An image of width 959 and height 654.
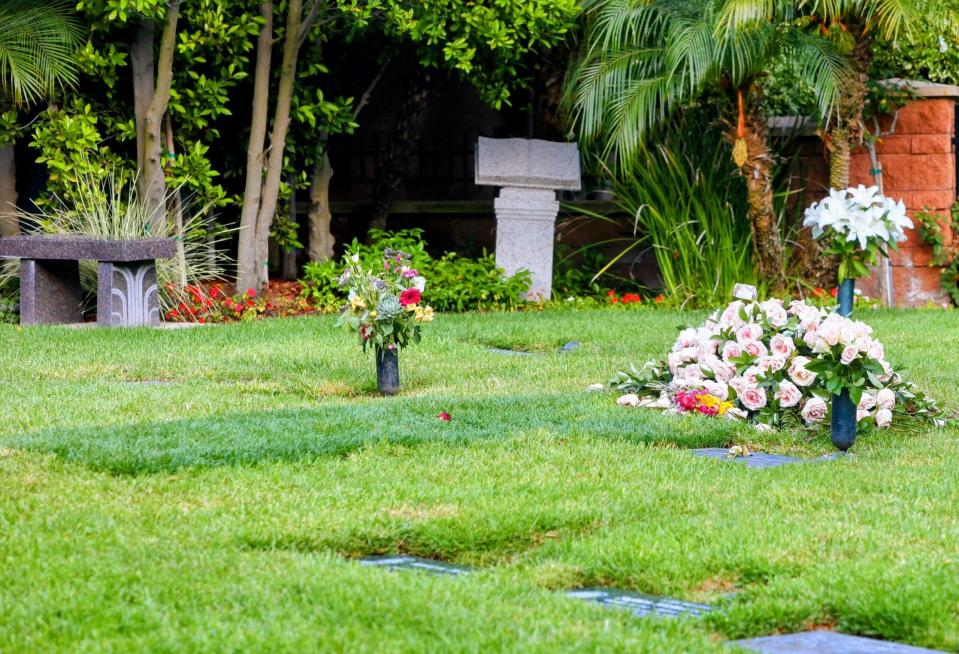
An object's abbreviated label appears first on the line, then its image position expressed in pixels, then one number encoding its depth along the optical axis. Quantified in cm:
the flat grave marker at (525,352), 1727
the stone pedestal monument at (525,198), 2411
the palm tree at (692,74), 2077
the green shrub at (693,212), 2353
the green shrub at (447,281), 2274
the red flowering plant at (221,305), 2134
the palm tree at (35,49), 2093
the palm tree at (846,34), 1934
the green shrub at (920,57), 2422
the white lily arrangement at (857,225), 1185
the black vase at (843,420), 1091
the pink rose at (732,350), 1241
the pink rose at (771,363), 1207
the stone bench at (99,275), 1946
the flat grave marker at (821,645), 616
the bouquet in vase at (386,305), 1353
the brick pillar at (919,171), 2417
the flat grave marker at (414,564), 749
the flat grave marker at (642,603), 676
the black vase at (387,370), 1376
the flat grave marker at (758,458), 1060
